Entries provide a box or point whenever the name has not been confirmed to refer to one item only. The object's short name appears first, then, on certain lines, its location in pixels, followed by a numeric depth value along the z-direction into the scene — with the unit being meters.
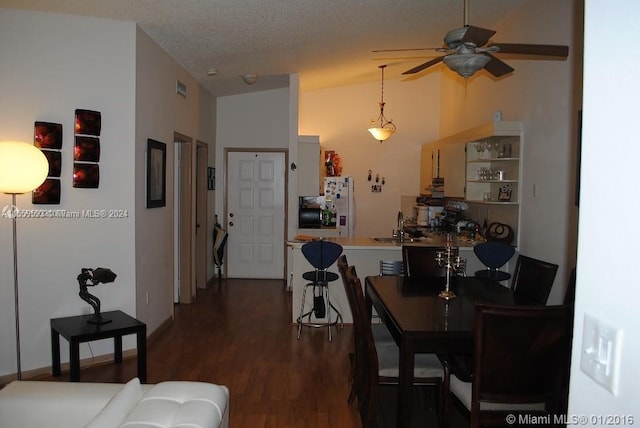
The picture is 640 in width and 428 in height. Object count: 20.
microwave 6.61
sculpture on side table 3.61
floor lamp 3.08
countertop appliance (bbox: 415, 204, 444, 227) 7.02
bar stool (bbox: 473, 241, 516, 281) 4.42
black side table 3.27
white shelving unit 4.91
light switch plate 0.96
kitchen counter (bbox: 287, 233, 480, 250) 5.00
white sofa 1.64
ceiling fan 2.80
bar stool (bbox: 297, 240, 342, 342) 4.62
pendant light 6.91
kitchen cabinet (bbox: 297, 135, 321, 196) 6.59
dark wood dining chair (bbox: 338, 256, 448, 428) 2.71
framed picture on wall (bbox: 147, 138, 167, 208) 4.34
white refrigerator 6.94
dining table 2.44
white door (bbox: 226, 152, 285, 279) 7.57
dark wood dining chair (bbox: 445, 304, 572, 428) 2.14
